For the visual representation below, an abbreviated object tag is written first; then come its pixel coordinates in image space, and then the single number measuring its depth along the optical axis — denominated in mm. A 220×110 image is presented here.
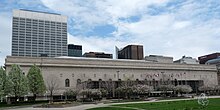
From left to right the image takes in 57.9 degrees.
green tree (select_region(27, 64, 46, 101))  50747
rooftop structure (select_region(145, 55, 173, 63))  88358
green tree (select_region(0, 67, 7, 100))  45032
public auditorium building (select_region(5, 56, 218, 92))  64298
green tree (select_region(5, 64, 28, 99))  45958
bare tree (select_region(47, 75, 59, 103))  61929
